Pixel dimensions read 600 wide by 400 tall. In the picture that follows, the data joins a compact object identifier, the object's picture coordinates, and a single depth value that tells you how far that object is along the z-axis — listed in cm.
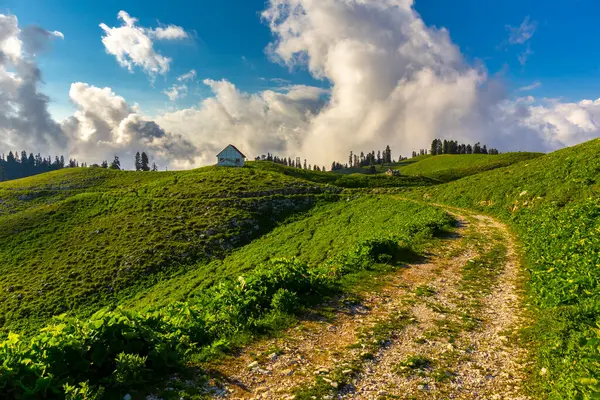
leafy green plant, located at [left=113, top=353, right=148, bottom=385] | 666
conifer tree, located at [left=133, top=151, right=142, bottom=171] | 18168
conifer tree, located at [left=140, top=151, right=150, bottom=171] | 17734
